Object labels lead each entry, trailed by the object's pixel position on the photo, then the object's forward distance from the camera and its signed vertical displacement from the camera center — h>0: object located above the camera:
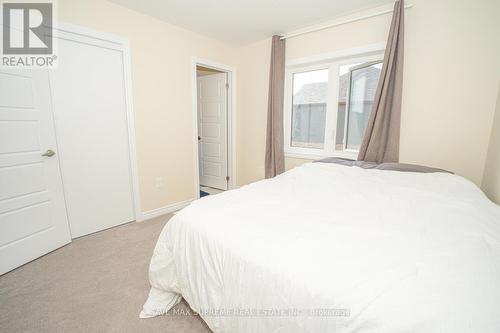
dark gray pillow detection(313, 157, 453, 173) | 1.90 -0.32
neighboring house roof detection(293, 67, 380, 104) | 2.50 +0.53
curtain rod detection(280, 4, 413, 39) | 2.22 +1.23
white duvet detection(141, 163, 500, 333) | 0.62 -0.46
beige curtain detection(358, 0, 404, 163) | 2.11 +0.25
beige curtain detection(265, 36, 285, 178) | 2.98 +0.25
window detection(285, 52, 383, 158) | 2.58 +0.33
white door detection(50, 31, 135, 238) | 2.05 -0.02
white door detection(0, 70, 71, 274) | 1.69 -0.37
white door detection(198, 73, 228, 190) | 3.66 +0.01
